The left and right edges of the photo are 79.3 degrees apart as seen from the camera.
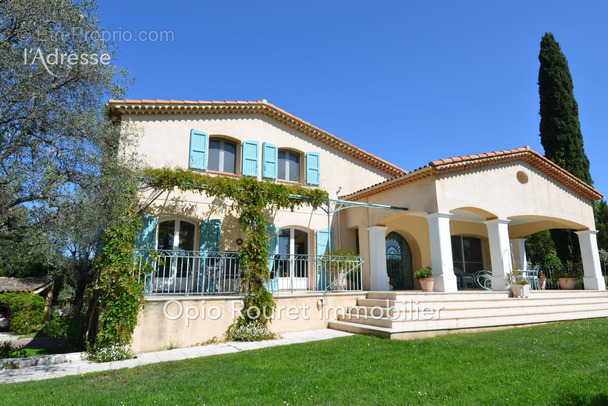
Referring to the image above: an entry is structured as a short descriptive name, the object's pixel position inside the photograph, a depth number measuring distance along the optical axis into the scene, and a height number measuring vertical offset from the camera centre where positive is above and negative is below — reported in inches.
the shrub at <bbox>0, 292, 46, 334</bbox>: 746.8 -71.2
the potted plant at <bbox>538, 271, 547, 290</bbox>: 530.9 -9.6
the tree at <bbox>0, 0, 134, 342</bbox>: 226.7 +97.4
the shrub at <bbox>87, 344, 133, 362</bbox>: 271.9 -57.0
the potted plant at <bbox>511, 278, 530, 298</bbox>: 414.9 -16.4
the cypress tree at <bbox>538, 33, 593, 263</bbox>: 709.3 +304.2
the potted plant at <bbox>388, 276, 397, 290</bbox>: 503.3 -10.5
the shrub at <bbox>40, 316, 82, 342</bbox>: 387.5 -54.8
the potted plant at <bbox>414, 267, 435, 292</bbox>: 418.6 -4.8
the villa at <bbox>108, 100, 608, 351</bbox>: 366.9 +78.3
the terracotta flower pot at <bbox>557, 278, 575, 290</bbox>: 560.2 -13.4
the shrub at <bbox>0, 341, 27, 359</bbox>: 294.6 -61.6
